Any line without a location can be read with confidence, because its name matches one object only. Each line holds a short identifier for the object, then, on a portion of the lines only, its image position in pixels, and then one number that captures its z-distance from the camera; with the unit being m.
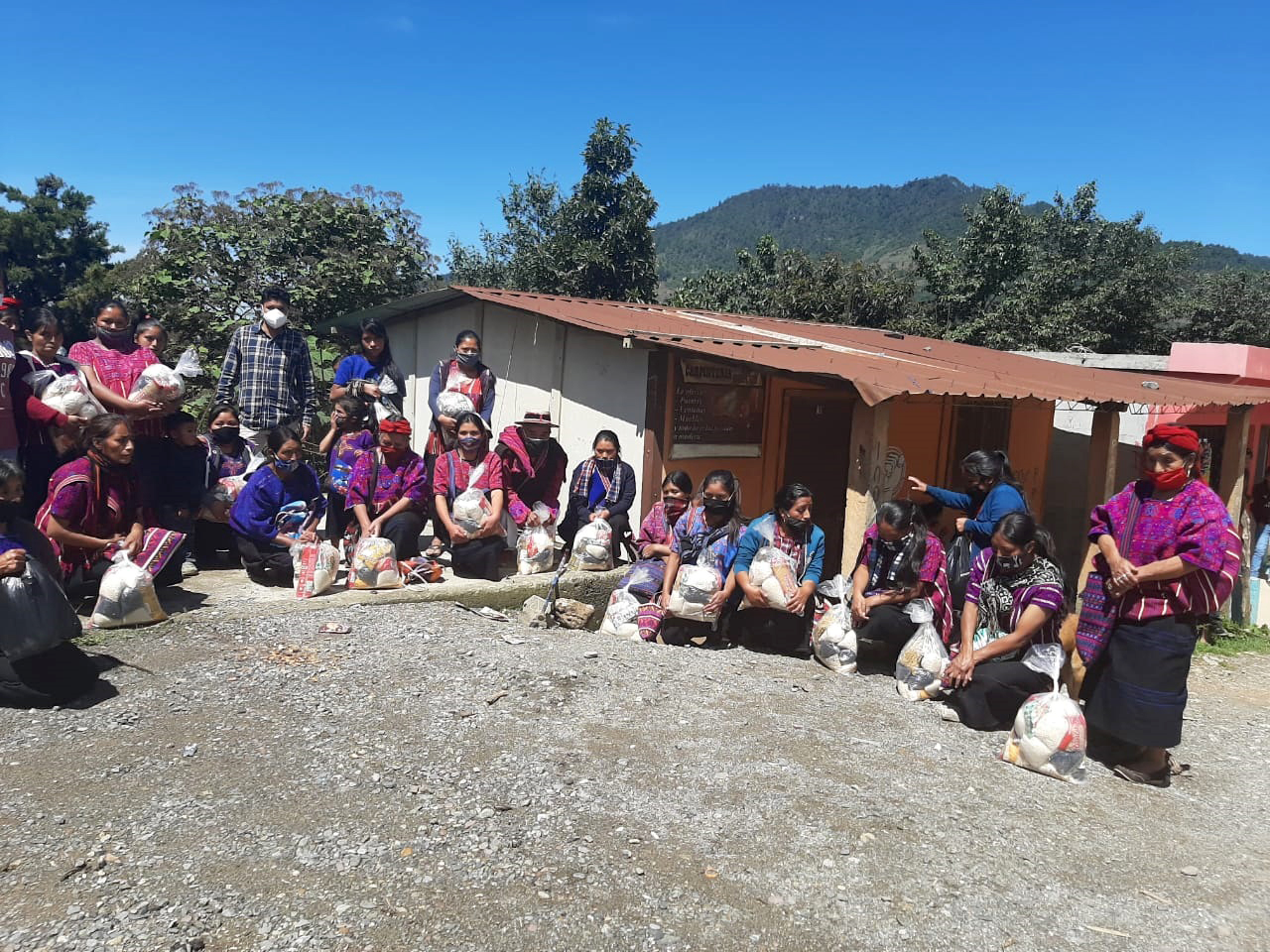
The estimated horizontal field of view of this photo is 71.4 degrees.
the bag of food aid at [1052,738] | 4.23
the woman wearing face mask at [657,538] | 6.36
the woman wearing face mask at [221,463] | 6.52
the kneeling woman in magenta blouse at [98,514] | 4.98
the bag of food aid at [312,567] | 5.82
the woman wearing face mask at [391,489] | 6.44
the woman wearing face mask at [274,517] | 6.06
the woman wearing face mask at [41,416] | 5.29
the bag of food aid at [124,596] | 4.93
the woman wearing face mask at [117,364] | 5.88
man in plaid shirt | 7.02
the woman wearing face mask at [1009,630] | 4.67
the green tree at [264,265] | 11.12
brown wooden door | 9.05
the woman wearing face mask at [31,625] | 3.88
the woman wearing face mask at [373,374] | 7.57
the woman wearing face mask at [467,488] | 6.63
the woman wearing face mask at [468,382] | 7.67
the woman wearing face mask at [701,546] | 6.02
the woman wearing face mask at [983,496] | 5.41
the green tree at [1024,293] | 20.69
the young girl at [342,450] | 6.67
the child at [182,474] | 6.05
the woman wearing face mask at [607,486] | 7.23
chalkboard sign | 7.80
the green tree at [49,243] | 20.97
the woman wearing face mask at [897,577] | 5.33
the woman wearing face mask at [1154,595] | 4.20
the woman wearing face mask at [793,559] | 5.73
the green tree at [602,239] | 19.08
